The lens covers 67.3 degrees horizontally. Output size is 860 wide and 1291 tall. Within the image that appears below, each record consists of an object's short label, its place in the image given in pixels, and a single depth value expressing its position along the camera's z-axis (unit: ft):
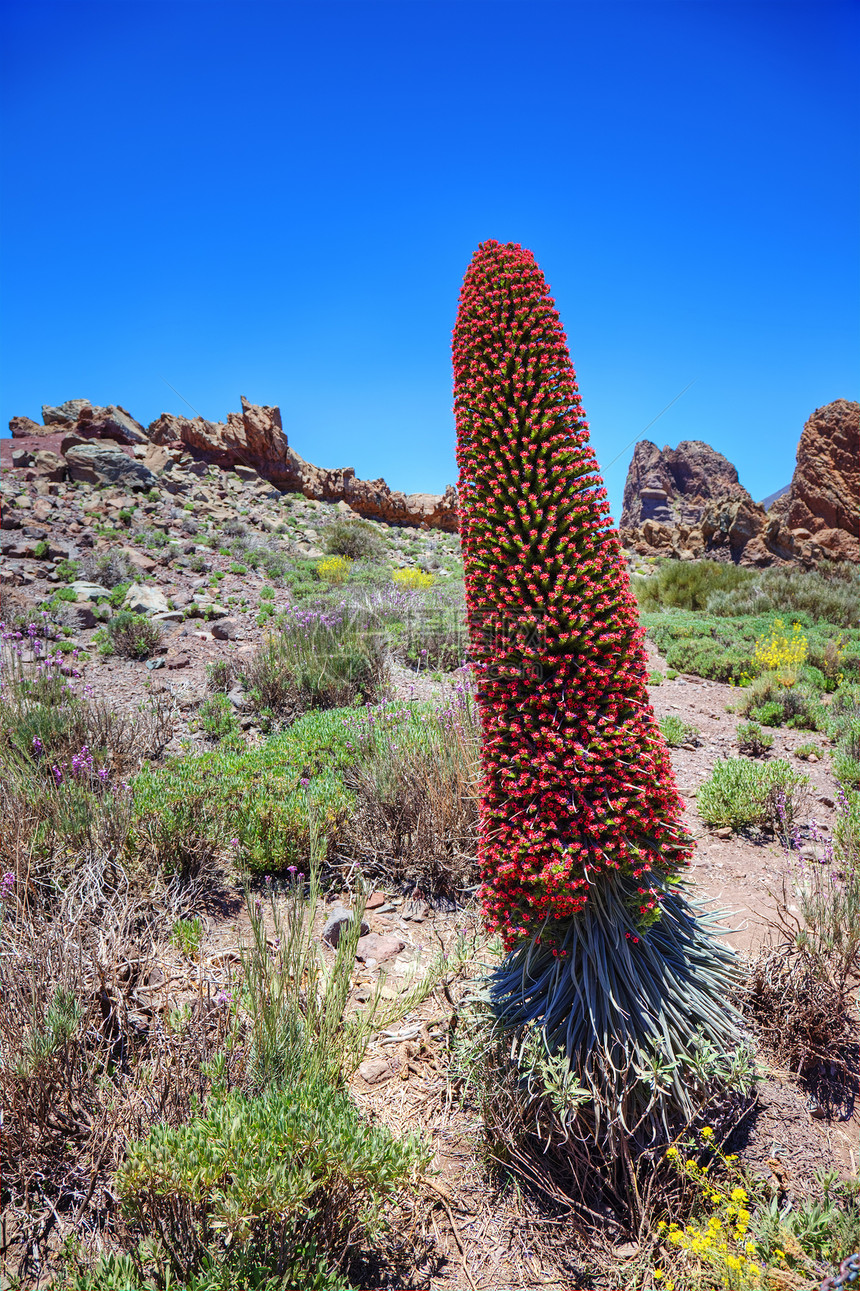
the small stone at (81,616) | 32.65
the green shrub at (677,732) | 22.65
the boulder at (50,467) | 67.82
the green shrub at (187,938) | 11.45
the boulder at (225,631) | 33.37
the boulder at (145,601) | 35.06
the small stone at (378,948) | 13.03
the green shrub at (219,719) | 22.21
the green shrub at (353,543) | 66.13
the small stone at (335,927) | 13.09
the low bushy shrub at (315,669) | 24.95
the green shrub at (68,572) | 39.47
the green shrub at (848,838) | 14.21
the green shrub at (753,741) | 22.43
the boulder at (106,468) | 69.21
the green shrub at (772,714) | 25.09
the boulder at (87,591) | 36.19
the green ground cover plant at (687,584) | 54.29
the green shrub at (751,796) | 17.01
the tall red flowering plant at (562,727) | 8.02
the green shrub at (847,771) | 19.12
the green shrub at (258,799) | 14.12
